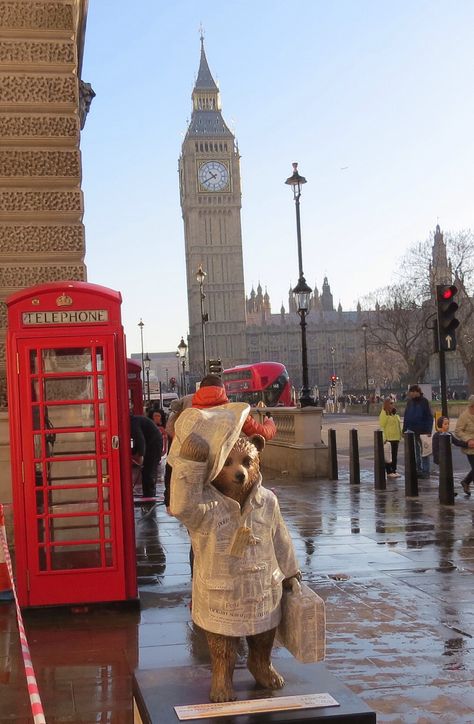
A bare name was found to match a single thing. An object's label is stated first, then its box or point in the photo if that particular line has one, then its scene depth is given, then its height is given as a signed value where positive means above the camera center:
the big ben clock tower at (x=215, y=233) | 131.25 +21.50
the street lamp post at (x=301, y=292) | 20.94 +1.97
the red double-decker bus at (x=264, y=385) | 48.03 -0.50
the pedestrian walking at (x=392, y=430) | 17.75 -1.19
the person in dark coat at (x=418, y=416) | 16.20 -0.84
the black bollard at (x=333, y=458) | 17.70 -1.71
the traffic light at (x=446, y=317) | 13.61 +0.80
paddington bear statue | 3.48 -0.65
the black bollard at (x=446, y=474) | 12.70 -1.51
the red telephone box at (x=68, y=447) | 6.67 -0.49
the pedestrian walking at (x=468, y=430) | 12.94 -0.92
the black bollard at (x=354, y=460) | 16.73 -1.69
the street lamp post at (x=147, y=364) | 55.89 +1.04
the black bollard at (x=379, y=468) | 15.38 -1.68
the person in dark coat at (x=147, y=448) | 11.66 -0.93
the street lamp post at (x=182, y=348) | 45.81 +1.62
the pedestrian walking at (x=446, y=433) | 13.04 -1.02
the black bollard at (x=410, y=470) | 13.81 -1.57
